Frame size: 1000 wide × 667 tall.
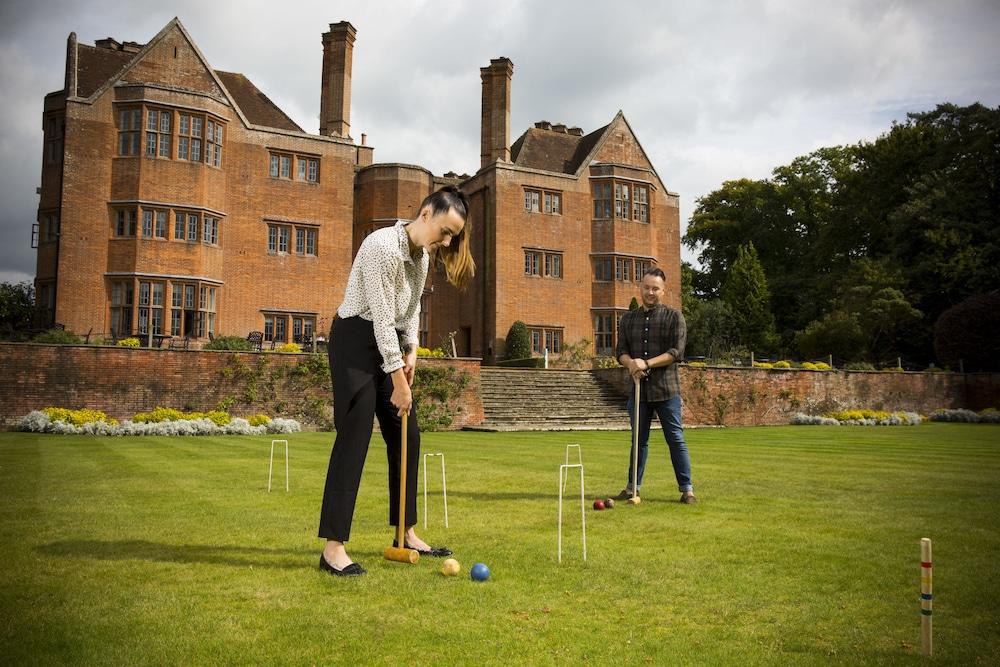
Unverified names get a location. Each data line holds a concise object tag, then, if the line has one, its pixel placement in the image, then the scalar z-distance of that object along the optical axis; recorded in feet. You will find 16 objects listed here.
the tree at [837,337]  123.34
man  25.49
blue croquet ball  14.05
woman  15.05
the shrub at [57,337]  66.64
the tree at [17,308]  78.54
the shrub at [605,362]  94.37
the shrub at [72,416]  58.54
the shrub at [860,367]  106.32
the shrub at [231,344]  73.79
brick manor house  89.15
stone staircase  75.46
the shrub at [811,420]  88.99
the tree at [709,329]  139.03
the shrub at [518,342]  106.93
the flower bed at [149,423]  57.36
